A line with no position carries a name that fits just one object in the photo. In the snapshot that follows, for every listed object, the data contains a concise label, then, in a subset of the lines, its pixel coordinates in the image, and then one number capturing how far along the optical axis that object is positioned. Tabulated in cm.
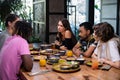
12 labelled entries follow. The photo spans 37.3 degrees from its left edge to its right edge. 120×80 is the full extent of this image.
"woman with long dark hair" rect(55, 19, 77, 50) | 338
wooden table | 177
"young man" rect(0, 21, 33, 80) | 197
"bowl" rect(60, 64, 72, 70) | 196
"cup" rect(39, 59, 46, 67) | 217
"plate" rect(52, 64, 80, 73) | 193
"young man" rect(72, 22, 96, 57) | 289
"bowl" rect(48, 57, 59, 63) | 226
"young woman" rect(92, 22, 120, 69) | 229
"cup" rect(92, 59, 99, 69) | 203
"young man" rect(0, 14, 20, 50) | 279
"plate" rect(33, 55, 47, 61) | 247
